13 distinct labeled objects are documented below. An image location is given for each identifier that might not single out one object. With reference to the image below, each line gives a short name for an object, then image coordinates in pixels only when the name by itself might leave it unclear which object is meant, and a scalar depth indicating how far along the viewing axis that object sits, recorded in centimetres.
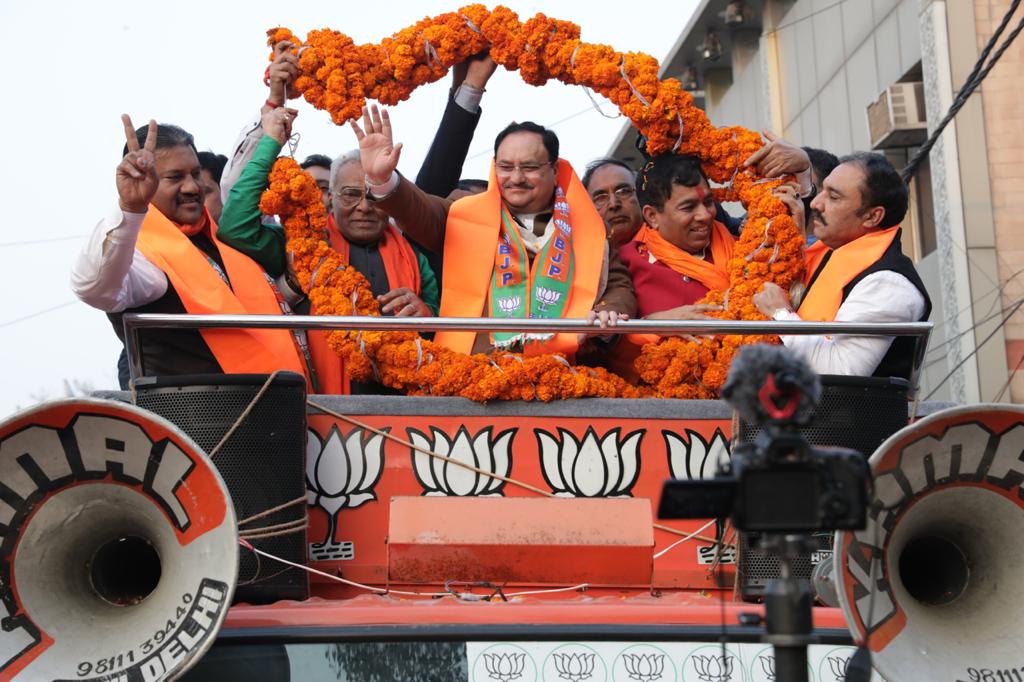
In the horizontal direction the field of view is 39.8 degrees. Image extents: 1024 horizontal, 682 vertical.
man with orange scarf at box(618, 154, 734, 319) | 616
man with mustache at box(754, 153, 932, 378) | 534
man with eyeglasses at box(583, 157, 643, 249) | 694
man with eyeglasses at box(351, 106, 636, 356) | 598
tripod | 295
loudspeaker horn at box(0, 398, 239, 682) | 394
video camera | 297
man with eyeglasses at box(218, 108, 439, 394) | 594
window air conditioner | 1698
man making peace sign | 485
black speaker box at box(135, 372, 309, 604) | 475
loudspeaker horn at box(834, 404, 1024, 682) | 398
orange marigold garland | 568
